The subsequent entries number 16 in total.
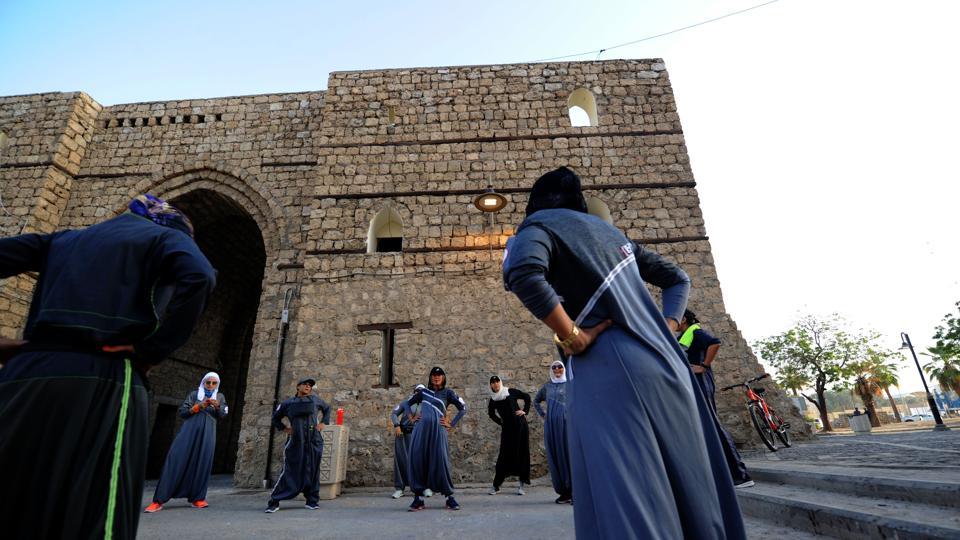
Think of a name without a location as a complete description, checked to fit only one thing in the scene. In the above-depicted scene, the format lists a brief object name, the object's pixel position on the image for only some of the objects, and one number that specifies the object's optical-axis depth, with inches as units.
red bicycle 240.8
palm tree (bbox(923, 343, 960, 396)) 1162.0
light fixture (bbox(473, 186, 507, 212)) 299.0
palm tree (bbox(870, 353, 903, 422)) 1113.4
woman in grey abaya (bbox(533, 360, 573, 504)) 187.8
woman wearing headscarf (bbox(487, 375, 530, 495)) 233.9
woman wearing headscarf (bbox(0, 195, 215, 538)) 50.1
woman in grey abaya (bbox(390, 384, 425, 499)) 239.9
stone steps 73.4
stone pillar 236.8
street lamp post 465.1
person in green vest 169.5
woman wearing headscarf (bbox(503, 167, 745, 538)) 46.1
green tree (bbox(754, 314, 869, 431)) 1086.4
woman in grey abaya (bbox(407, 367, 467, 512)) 196.8
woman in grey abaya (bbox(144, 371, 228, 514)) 212.7
